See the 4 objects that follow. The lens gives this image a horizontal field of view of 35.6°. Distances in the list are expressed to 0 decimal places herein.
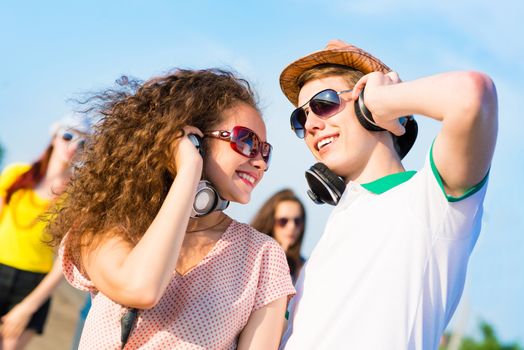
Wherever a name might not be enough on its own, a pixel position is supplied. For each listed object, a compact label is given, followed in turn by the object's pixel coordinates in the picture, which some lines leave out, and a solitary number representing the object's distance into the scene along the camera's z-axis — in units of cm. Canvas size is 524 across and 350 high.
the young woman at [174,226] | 298
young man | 260
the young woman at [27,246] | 648
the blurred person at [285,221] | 759
